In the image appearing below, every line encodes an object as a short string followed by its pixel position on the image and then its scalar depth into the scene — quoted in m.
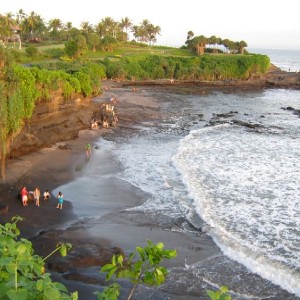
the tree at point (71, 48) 77.19
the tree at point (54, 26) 108.66
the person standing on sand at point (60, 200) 19.62
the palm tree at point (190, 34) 109.00
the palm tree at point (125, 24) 126.21
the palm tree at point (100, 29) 108.19
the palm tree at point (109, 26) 110.72
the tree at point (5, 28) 66.88
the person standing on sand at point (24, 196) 19.62
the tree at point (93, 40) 90.24
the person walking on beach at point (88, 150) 29.68
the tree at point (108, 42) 92.88
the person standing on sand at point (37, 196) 19.87
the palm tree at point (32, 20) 94.39
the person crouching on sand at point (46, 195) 20.62
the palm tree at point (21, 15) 97.19
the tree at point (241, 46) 111.21
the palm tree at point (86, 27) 113.22
